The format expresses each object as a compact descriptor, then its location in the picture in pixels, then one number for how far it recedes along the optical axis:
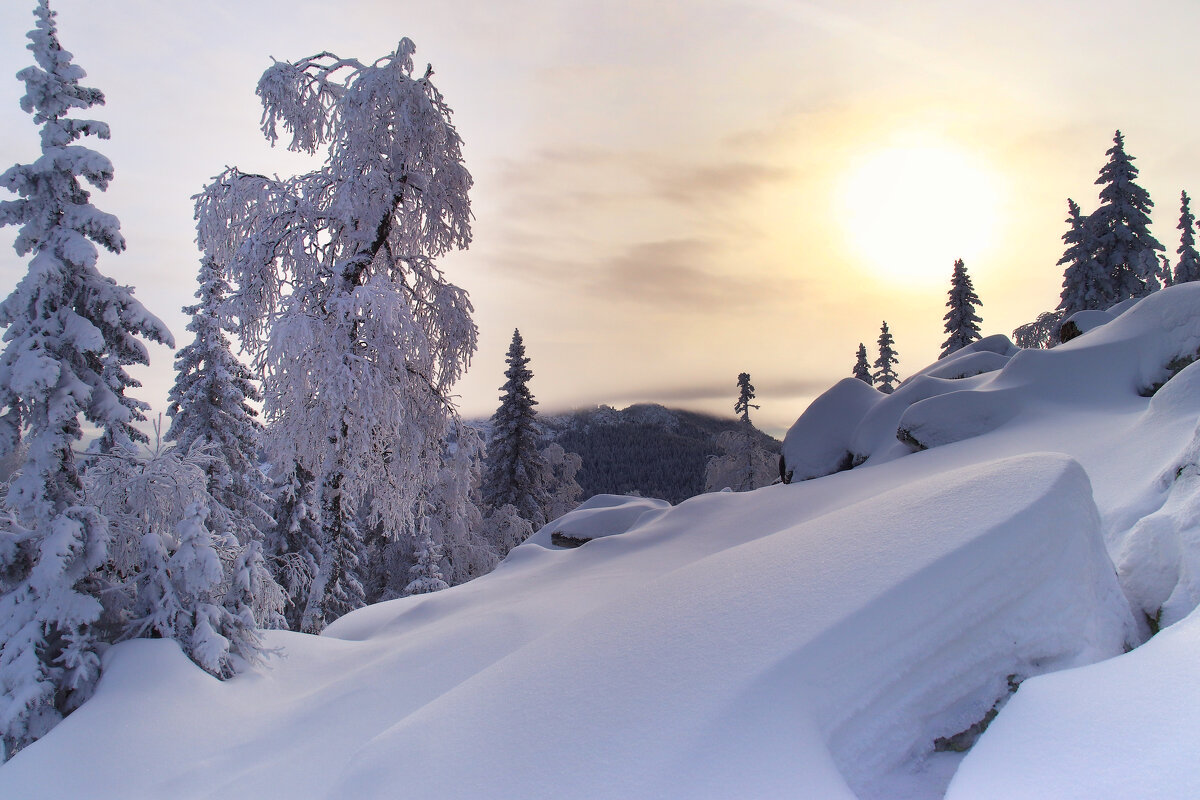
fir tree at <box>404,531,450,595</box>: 22.22
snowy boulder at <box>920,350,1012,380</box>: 14.37
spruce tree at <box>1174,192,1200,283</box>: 31.27
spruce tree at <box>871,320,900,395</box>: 39.91
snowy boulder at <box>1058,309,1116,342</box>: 14.66
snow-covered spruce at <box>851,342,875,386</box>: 39.81
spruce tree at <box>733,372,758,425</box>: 35.06
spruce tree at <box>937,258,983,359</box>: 31.42
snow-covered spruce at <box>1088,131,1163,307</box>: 26.78
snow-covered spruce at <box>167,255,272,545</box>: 16.55
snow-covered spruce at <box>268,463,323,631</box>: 19.31
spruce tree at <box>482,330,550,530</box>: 28.36
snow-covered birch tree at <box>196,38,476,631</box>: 9.85
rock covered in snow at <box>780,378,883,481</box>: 12.35
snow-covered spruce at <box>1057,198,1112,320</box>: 27.56
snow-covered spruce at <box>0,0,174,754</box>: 6.84
